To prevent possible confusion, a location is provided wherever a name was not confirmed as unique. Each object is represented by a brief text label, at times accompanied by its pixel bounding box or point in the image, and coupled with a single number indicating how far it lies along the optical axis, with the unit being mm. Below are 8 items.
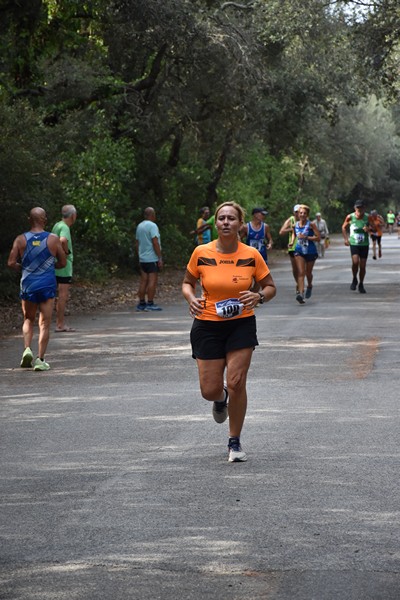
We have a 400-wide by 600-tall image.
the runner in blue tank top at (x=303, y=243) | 22359
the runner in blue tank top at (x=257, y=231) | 22219
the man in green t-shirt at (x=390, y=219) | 85269
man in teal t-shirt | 21828
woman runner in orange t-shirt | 8328
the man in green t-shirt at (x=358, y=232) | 24484
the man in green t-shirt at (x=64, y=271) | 17812
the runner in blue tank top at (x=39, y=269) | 13773
